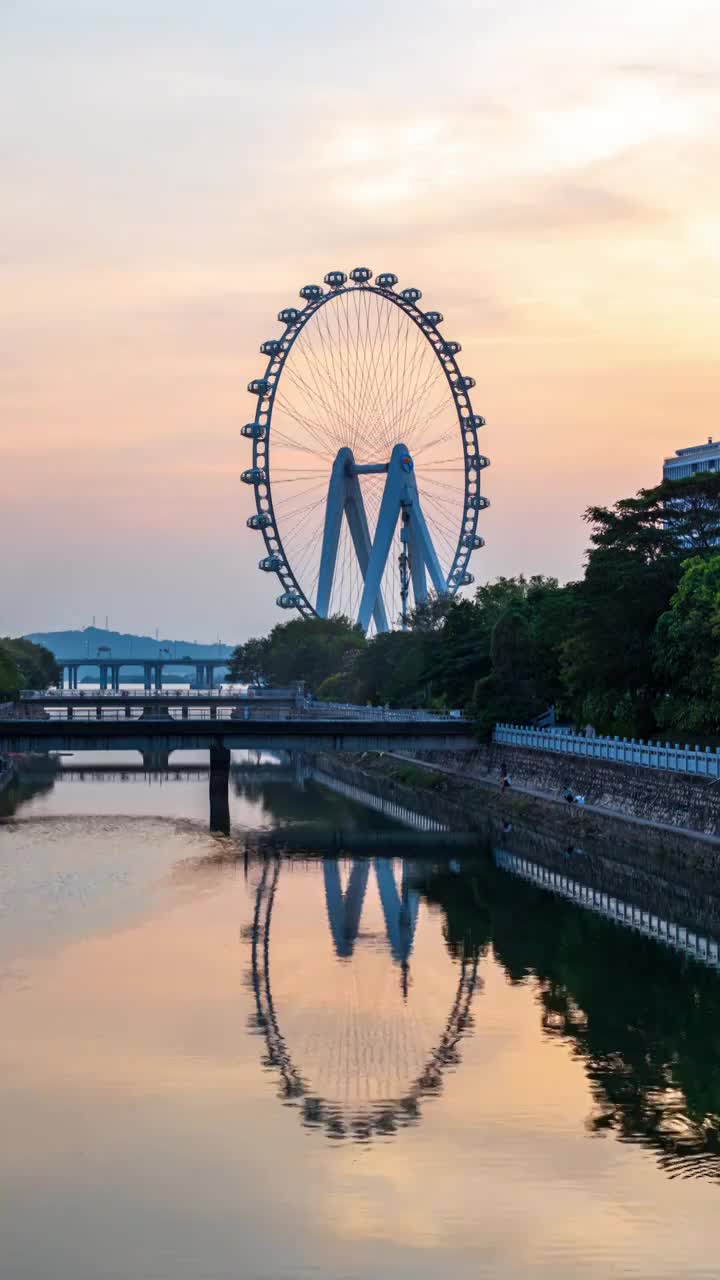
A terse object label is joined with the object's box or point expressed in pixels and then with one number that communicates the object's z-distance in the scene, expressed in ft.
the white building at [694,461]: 601.21
